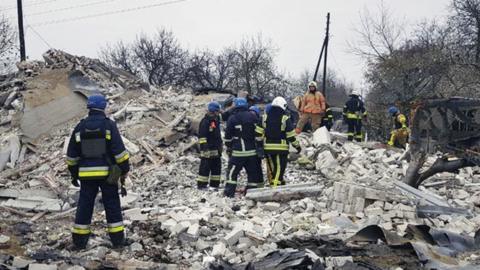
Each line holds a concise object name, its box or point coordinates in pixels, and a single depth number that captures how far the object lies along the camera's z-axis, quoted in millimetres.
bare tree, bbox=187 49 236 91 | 40969
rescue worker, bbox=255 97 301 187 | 9250
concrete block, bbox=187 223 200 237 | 6906
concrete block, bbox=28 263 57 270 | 5430
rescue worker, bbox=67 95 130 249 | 6488
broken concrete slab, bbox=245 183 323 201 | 8398
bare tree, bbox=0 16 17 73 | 26531
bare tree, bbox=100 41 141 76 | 44319
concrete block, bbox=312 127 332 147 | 12875
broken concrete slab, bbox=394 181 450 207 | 8047
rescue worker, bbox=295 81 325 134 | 14102
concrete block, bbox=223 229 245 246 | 6574
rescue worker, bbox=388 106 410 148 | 14297
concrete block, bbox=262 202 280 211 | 8096
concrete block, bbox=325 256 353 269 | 5336
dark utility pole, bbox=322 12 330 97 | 29141
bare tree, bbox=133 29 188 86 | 42062
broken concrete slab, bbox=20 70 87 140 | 14062
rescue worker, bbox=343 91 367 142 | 14586
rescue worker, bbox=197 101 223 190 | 9977
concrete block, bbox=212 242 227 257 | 6269
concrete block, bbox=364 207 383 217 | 7573
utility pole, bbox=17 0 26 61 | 26000
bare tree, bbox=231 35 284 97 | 38594
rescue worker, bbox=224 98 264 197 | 9273
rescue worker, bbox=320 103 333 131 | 14664
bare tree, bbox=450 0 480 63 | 25188
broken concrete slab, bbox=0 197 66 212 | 8734
